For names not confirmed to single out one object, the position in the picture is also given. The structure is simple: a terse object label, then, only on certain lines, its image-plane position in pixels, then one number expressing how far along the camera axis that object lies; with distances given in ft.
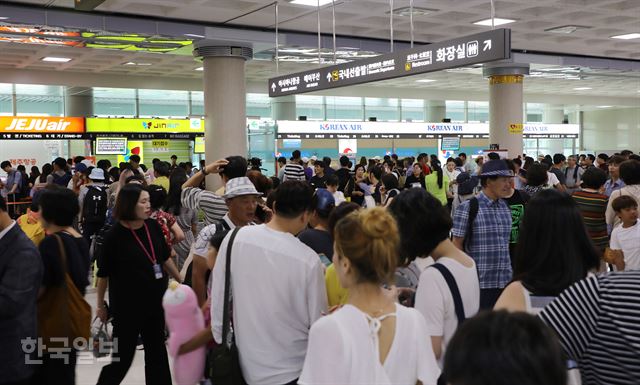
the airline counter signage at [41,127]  57.16
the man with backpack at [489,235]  14.87
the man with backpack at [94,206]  28.43
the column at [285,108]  77.25
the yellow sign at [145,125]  61.67
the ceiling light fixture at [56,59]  51.47
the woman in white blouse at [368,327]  6.40
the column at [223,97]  42.09
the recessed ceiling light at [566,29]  42.32
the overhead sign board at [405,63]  23.35
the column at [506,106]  56.90
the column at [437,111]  86.89
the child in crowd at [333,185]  24.16
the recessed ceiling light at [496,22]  40.15
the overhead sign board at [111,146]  61.74
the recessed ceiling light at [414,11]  36.65
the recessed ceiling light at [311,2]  34.58
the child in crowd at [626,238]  16.96
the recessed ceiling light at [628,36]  45.55
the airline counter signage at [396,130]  68.08
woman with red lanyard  13.69
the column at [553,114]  104.73
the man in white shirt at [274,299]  8.81
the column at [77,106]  67.56
